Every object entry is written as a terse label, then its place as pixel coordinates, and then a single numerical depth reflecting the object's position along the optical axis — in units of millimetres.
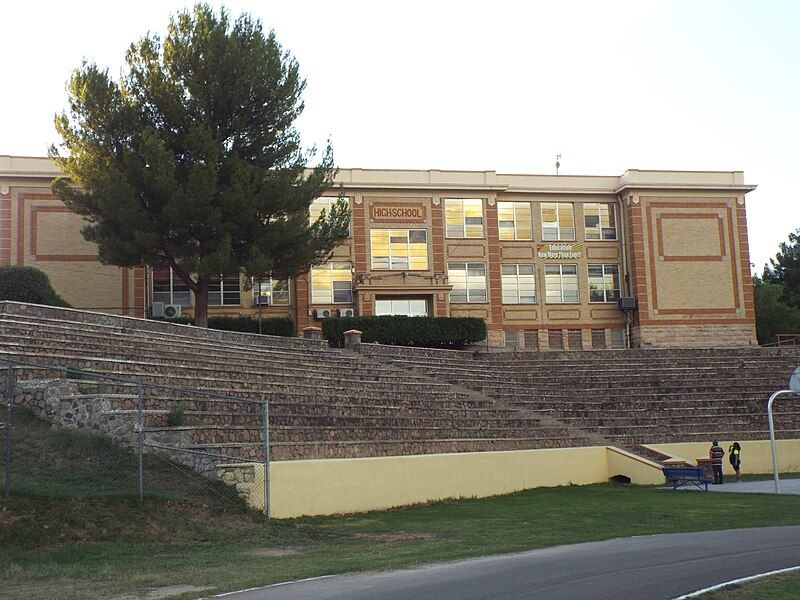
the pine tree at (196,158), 36000
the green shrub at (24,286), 31656
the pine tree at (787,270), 71625
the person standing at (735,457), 27395
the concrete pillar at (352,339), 36750
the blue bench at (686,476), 23938
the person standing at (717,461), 25984
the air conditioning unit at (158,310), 42906
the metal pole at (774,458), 21959
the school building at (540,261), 46250
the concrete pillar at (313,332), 38344
